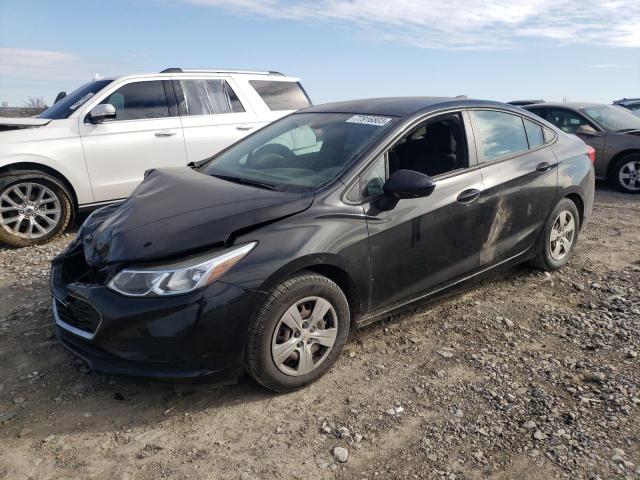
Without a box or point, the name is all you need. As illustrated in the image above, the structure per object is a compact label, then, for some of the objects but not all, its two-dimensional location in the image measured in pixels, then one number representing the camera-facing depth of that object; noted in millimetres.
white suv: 5676
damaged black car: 2680
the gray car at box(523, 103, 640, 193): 8617
